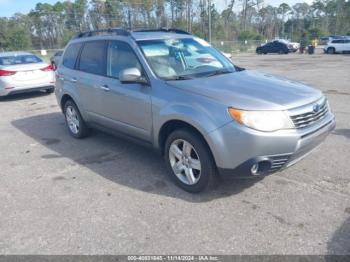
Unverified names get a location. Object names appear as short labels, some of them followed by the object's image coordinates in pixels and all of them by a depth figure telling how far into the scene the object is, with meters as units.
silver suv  3.35
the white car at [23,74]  9.90
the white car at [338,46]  32.84
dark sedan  37.41
